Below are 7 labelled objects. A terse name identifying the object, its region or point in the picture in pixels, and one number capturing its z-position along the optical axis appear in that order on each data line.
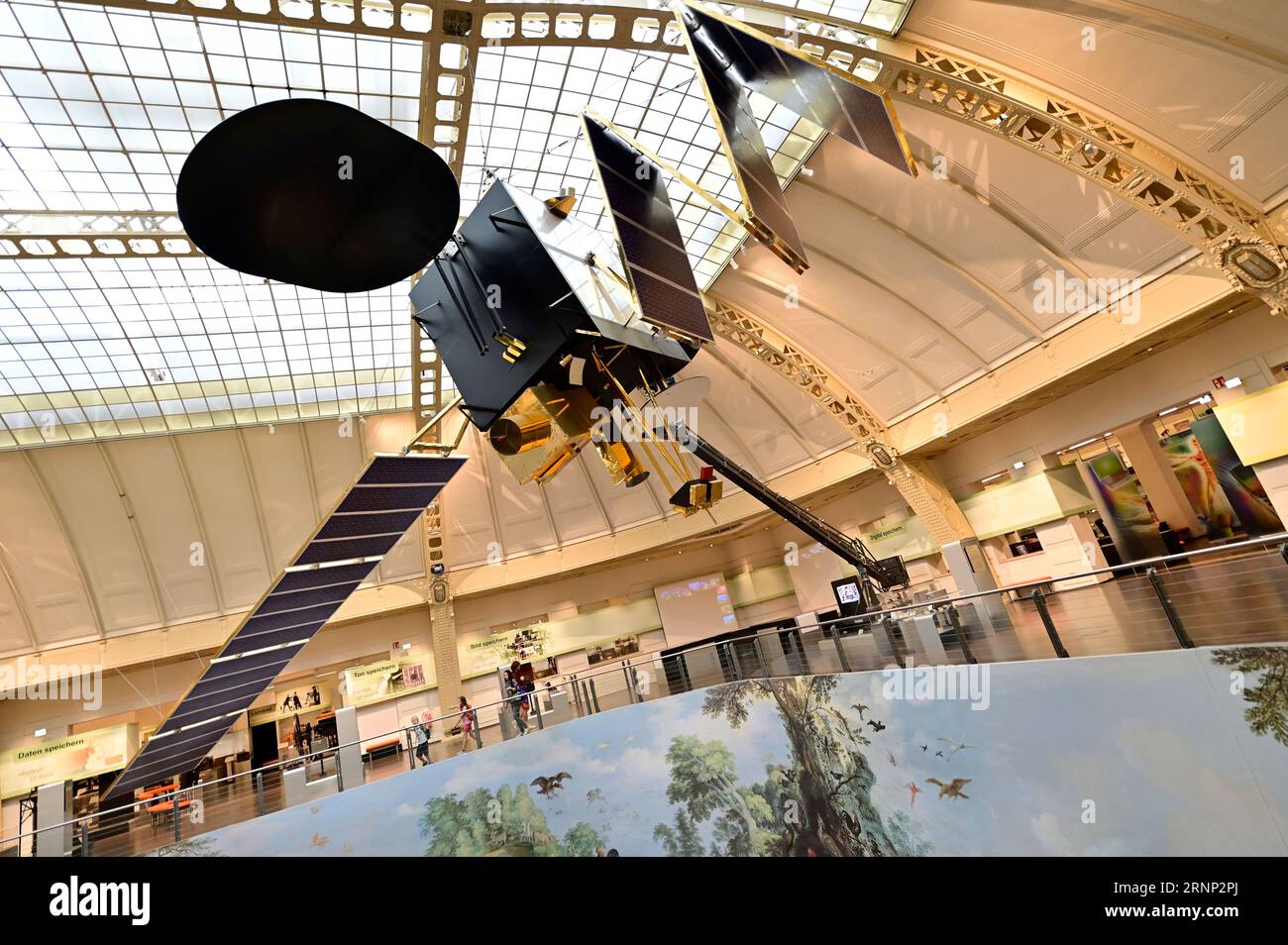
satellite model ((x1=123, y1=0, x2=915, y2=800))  7.68
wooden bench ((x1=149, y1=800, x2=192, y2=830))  12.47
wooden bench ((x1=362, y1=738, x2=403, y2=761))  15.53
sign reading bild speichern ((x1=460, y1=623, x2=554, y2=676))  32.19
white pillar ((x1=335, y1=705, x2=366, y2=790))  14.44
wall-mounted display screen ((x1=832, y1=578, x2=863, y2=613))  24.52
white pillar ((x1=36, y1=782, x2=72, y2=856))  11.18
